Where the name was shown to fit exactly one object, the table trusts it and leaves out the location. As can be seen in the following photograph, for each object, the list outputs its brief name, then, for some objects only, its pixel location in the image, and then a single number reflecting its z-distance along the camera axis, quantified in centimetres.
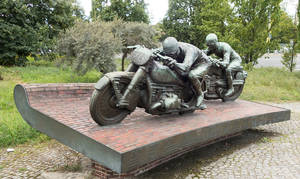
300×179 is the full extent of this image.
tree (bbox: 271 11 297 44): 1929
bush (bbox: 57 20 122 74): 1252
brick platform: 360
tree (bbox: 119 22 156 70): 1719
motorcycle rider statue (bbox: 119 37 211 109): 507
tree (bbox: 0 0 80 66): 1884
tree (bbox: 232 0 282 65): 1541
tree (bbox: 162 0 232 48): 3067
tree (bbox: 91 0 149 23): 2844
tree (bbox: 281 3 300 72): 2024
